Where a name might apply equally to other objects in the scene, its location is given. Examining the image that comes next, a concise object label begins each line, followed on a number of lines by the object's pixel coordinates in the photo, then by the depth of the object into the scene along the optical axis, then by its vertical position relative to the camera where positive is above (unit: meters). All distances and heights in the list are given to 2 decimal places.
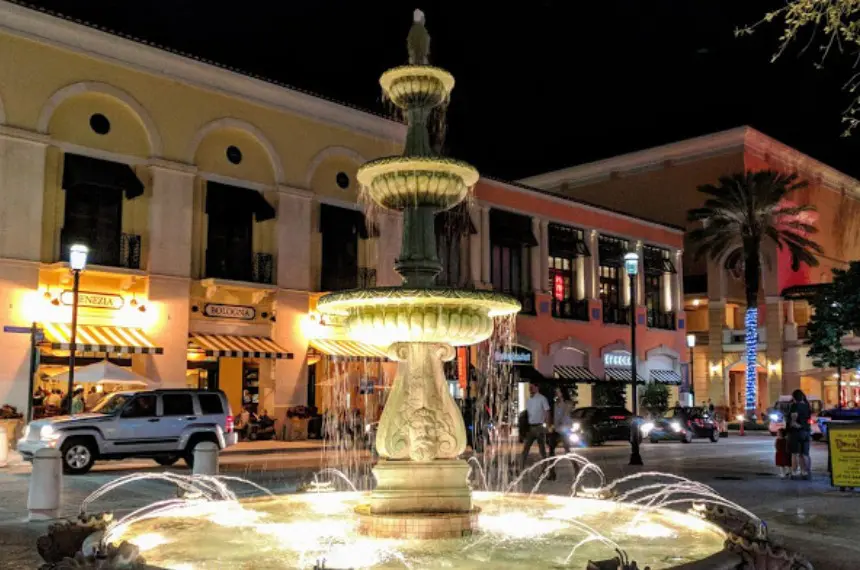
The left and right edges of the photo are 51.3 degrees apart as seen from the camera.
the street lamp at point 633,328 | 22.33 +1.59
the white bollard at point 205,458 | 15.48 -1.26
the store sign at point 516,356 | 38.20 +1.42
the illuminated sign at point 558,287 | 43.19 +4.92
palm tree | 45.69 +8.79
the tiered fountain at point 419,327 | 9.52 +0.65
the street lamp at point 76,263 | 21.14 +2.84
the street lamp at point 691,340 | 43.10 +2.39
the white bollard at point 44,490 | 12.21 -1.44
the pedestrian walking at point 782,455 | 18.77 -1.32
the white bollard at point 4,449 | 20.20 -1.48
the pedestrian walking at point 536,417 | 18.94 -0.59
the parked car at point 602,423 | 32.28 -1.21
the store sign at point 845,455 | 16.16 -1.14
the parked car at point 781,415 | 35.72 -1.03
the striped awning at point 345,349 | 32.25 +1.38
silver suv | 19.09 -0.97
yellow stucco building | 25.53 +5.78
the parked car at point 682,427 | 34.88 -1.43
